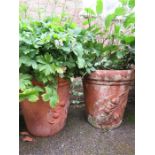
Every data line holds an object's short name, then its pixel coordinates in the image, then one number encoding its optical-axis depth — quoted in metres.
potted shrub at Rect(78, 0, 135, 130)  1.53
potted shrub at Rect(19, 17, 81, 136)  1.20
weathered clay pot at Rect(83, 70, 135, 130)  1.51
